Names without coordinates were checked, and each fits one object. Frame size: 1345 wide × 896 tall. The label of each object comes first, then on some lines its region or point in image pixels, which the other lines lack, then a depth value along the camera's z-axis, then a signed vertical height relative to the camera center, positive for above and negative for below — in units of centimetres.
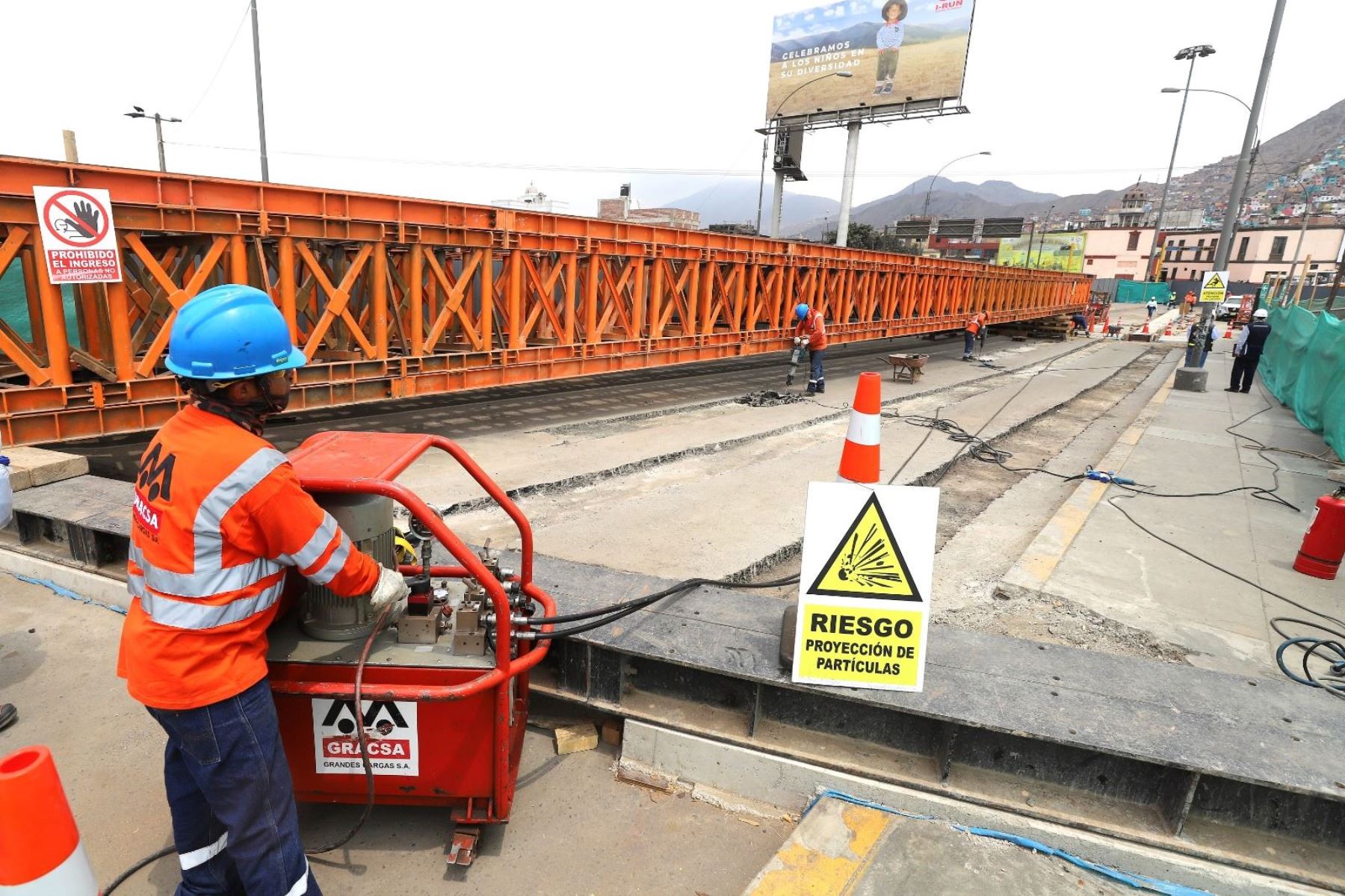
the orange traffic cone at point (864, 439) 327 -73
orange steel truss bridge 614 -51
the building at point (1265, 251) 8156 +585
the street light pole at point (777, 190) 3659 +413
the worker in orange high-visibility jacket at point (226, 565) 201 -93
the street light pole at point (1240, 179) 1481 +270
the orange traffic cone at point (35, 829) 179 -151
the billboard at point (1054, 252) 7862 +402
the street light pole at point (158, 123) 2425 +374
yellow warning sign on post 1620 +24
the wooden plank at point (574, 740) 344 -228
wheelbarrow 1633 -194
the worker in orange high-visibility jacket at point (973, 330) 2145 -136
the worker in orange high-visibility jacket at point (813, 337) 1355 -119
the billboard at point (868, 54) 3009 +995
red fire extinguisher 568 -187
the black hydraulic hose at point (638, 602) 294 -155
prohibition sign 568 +10
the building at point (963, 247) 9088 +475
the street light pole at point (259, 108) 1839 +337
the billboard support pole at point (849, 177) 3359 +461
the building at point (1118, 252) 8969 +507
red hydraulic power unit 247 -148
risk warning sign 303 -130
